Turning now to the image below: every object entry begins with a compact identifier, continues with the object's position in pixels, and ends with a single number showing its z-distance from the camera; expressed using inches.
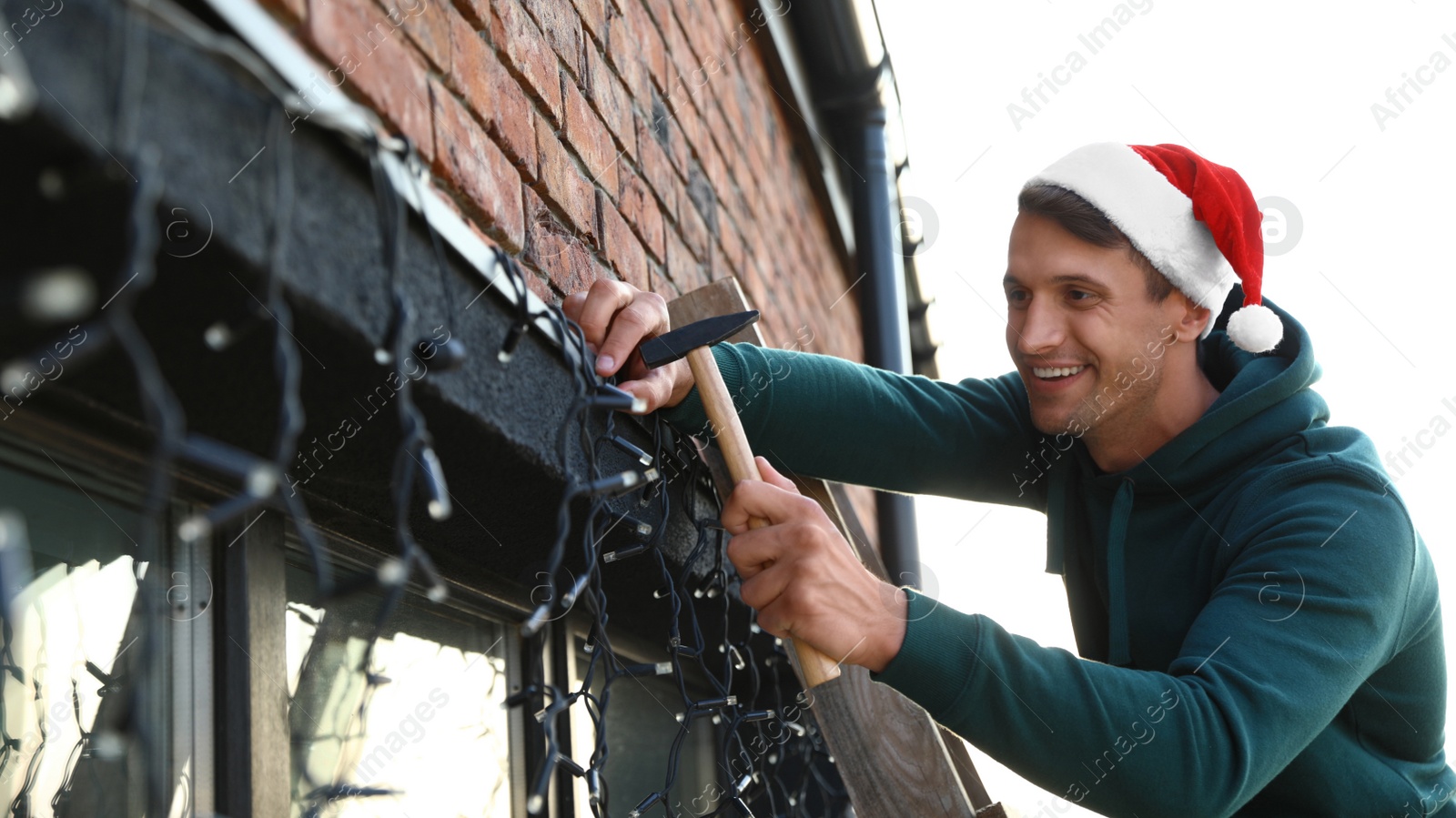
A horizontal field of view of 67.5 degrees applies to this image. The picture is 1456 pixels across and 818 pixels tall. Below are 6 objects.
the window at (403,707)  42.6
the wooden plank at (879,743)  54.7
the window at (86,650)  31.1
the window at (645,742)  67.2
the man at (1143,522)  46.3
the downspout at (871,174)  129.6
